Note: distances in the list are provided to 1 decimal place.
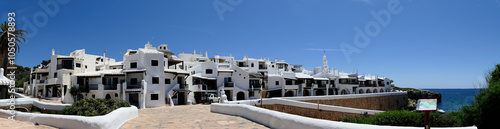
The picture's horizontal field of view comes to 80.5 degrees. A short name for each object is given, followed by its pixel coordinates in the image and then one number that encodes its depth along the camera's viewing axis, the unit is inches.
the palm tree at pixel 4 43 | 1277.1
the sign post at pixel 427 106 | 260.4
